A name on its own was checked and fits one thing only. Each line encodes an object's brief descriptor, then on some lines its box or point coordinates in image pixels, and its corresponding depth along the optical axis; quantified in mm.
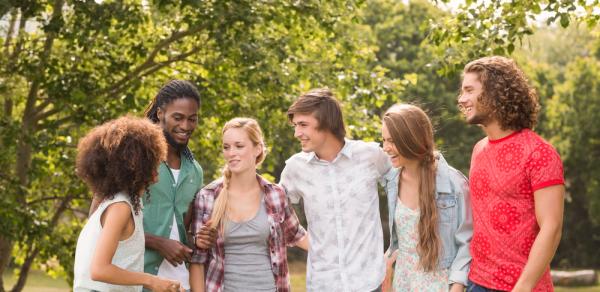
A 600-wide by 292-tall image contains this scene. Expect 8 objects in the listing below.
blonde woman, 4688
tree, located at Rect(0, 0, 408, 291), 10133
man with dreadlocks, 4586
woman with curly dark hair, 4090
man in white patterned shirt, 4602
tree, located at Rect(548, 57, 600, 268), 32375
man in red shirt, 3898
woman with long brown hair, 4445
